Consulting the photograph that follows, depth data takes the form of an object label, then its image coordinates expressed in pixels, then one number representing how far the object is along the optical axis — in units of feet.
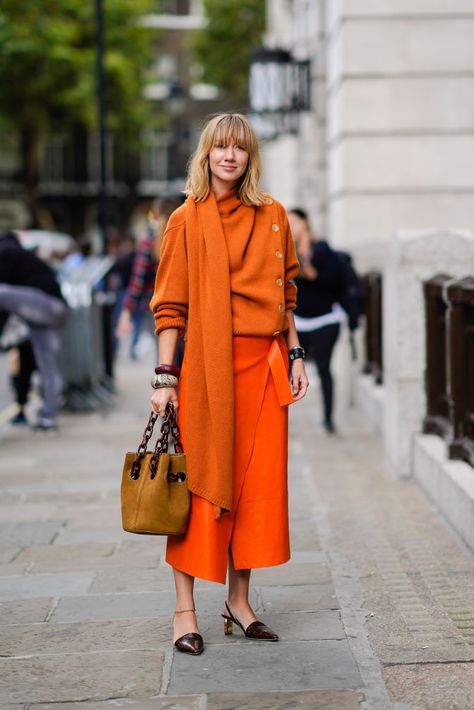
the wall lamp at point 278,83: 74.71
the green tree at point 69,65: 194.21
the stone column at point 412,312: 35.27
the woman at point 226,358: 19.70
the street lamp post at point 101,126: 79.97
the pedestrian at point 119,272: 75.83
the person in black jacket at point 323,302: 44.52
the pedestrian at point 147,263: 41.43
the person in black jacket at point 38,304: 46.38
